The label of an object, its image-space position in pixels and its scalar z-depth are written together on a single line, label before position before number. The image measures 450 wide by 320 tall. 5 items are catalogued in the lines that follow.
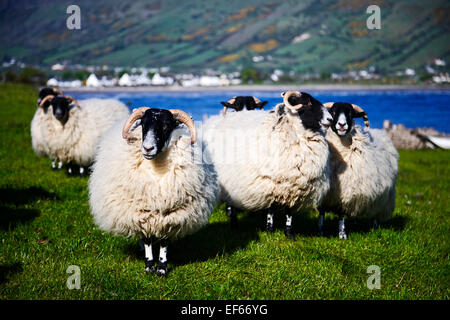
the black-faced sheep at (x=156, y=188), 4.27
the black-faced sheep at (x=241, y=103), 8.24
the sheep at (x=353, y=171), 5.76
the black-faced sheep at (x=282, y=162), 5.48
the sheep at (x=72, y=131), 9.09
